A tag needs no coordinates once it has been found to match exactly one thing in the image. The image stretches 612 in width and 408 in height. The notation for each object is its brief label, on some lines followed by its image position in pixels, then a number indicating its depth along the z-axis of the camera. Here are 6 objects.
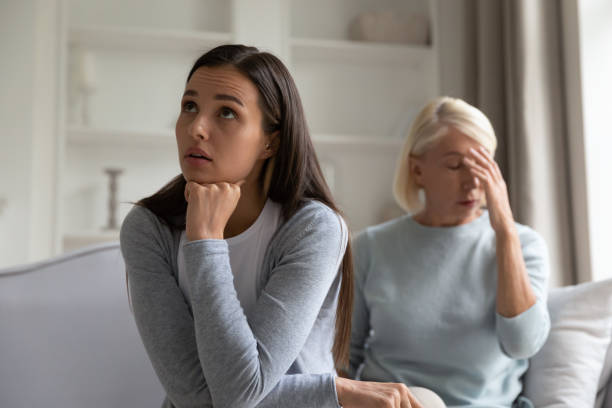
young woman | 0.96
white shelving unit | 2.93
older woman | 1.36
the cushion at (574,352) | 1.34
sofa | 1.34
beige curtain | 2.21
